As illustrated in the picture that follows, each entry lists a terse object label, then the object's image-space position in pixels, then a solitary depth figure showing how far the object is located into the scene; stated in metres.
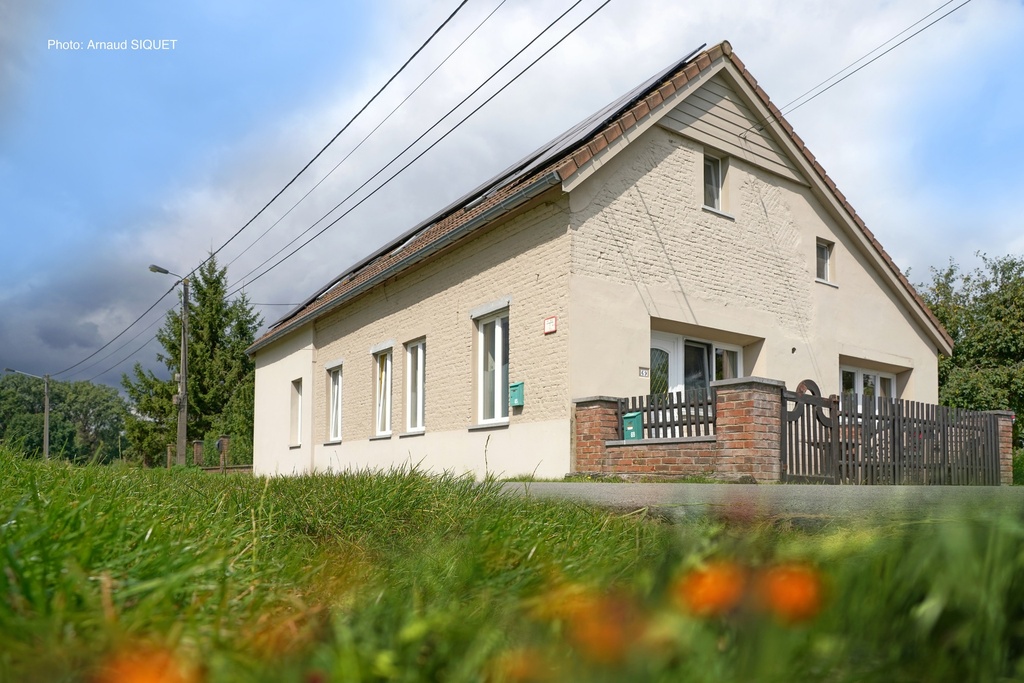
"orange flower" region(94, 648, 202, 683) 1.57
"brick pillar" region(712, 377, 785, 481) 9.62
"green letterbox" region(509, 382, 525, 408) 12.41
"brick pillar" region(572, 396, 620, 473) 11.10
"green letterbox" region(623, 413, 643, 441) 10.94
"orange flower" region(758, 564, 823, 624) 1.60
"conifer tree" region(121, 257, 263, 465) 42.66
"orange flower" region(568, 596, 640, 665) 1.51
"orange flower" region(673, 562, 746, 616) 1.66
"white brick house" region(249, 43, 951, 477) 12.03
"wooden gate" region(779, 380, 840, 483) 10.14
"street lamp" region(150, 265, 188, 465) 30.08
